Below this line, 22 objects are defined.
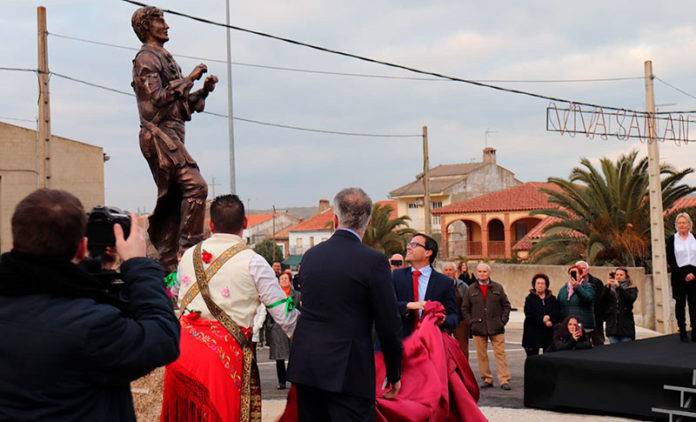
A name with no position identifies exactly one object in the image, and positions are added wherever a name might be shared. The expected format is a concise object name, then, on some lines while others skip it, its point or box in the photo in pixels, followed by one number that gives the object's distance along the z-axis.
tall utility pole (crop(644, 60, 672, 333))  19.83
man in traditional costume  4.44
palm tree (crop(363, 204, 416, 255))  43.47
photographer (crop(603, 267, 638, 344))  12.27
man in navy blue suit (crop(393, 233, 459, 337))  6.63
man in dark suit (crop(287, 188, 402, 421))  4.20
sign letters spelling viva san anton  14.48
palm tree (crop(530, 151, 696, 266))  26.31
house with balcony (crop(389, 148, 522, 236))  68.81
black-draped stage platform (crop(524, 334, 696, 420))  8.23
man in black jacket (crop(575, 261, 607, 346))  11.86
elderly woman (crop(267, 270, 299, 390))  11.42
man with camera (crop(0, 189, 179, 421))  2.26
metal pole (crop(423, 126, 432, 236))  31.78
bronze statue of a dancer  6.97
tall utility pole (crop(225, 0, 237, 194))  23.91
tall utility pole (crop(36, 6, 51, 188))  17.05
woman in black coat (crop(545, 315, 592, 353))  10.03
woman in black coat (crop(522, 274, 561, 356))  11.34
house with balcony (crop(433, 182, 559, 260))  52.16
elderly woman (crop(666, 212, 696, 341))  9.41
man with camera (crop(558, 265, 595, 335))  11.14
